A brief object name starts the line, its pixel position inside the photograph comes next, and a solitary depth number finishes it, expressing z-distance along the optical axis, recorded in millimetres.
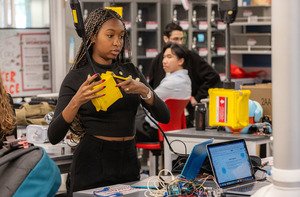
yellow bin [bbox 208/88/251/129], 3449
